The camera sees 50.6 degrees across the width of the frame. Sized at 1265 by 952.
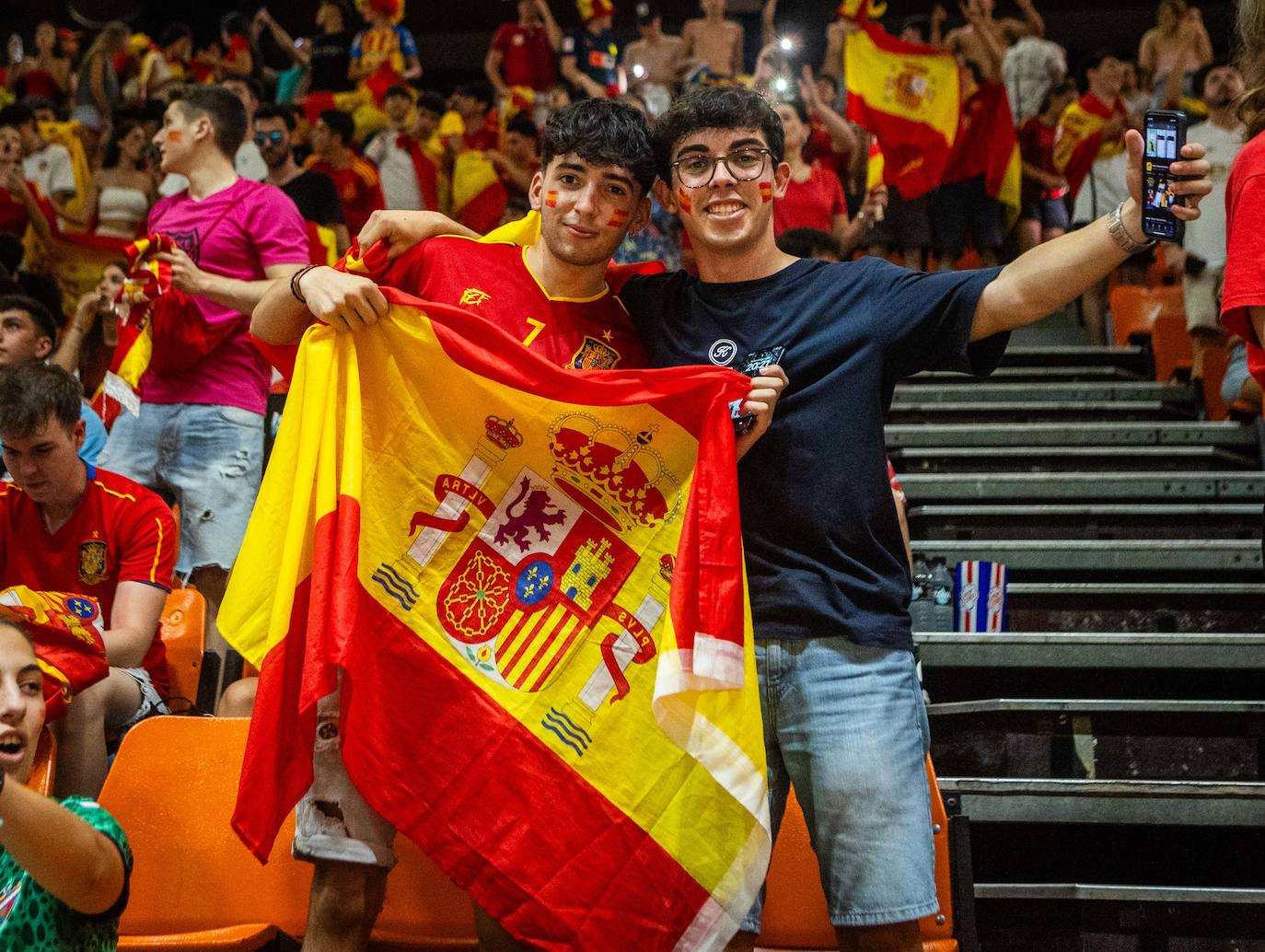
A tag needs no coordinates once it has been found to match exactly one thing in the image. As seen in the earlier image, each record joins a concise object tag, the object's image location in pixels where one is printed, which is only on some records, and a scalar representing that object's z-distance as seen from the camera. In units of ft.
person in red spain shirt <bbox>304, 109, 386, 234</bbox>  26.32
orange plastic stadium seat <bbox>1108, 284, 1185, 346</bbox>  22.36
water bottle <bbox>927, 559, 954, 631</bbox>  13.97
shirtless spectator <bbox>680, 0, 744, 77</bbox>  29.58
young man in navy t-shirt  7.20
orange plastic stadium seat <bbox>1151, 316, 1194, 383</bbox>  21.52
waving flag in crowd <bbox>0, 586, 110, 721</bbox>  9.53
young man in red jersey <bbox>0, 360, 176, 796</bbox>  11.40
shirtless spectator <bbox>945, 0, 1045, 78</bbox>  27.12
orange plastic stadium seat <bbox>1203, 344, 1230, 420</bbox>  19.56
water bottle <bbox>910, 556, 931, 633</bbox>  14.02
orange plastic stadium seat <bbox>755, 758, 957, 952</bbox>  9.04
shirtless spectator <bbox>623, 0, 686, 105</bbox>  29.84
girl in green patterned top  6.18
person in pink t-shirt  13.47
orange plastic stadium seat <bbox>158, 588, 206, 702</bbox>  12.62
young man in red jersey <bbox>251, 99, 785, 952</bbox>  8.32
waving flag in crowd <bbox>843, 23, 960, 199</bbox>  25.09
